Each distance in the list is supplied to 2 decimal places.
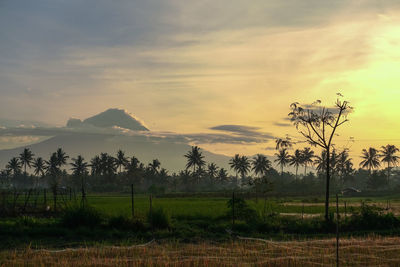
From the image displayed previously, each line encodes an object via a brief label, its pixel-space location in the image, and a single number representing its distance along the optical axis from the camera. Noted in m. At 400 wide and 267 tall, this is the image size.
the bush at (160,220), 20.19
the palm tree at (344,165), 106.15
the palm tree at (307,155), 114.86
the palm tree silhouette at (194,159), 111.10
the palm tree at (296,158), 111.50
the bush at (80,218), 20.31
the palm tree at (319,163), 109.43
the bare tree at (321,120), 24.22
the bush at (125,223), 20.06
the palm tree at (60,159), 113.75
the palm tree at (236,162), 114.12
